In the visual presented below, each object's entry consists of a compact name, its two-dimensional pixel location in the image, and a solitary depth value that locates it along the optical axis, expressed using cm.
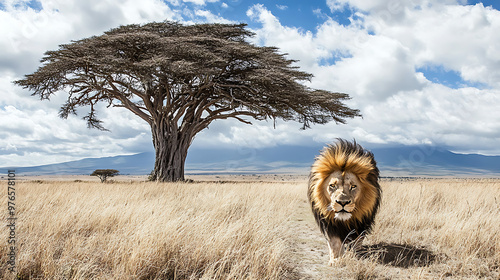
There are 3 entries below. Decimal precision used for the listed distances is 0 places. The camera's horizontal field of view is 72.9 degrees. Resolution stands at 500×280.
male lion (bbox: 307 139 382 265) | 352
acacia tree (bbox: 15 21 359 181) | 1457
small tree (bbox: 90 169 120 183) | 2149
